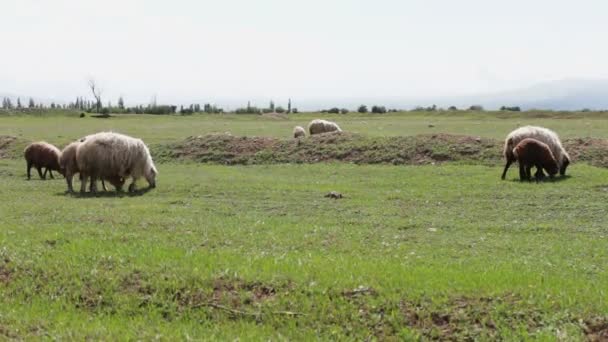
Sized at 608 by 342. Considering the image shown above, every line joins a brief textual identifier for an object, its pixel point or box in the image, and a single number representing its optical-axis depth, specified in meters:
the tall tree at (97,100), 125.25
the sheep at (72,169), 22.34
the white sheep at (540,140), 23.81
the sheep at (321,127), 45.31
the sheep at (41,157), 27.59
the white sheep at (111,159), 21.50
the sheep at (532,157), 22.48
